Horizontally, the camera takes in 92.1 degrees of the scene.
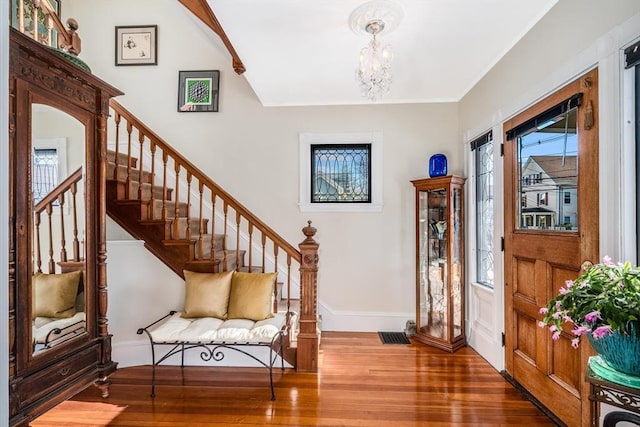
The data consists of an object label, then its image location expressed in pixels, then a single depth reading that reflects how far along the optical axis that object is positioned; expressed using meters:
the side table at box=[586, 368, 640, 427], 1.10
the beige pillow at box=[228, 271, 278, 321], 2.59
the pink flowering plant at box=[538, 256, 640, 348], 1.06
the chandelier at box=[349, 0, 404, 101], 1.98
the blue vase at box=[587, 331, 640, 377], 1.10
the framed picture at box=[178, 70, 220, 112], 3.63
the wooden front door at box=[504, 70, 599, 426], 1.72
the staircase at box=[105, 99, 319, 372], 2.62
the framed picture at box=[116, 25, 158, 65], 3.67
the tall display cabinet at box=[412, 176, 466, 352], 3.03
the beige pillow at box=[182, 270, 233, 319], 2.59
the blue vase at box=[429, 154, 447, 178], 3.21
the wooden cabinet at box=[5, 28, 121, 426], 1.28
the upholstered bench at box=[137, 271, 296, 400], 2.38
